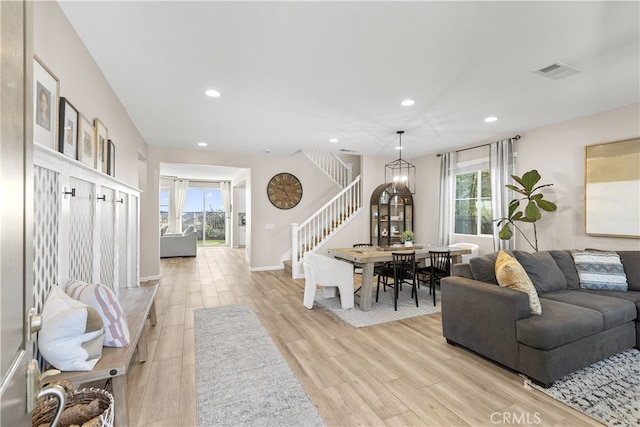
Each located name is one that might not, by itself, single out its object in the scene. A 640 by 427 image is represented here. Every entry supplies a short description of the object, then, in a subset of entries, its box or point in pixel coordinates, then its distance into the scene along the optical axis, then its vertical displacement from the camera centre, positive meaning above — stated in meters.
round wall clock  7.04 +0.57
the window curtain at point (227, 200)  11.75 +0.55
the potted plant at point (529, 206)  4.27 +0.14
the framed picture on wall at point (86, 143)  2.22 +0.56
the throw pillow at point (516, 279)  2.46 -0.56
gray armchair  8.67 -0.93
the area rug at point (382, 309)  3.68 -1.31
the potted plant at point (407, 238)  5.21 -0.42
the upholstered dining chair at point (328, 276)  4.03 -0.85
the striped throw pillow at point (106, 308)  1.82 -0.60
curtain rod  4.99 +1.34
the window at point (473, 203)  5.66 +0.23
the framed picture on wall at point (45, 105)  1.57 +0.62
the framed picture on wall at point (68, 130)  1.92 +0.57
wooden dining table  4.00 -0.59
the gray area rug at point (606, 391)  1.94 -1.30
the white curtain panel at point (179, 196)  11.20 +0.67
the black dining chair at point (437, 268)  4.33 -0.80
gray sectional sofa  2.26 -0.87
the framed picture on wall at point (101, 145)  2.62 +0.65
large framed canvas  3.65 +0.35
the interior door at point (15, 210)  0.51 +0.00
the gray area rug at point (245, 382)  1.92 -1.32
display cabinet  6.82 +0.02
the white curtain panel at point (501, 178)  5.07 +0.65
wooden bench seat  1.52 -0.85
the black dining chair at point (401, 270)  4.06 -0.83
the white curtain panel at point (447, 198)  6.26 +0.36
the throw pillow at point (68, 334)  1.47 -0.62
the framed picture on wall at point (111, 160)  3.02 +0.56
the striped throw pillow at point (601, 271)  3.21 -0.62
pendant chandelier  7.26 +1.04
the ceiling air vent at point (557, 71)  2.71 +1.38
